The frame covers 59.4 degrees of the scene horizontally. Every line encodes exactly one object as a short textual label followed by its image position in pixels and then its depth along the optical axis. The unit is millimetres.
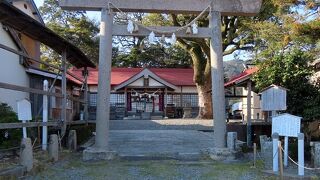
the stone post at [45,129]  7877
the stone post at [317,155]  6880
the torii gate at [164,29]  8124
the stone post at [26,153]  5891
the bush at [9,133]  7142
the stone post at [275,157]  6548
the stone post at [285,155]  7161
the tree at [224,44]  18407
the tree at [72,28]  27829
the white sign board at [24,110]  6863
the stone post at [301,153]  6310
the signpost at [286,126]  6956
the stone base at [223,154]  7989
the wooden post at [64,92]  9080
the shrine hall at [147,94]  24474
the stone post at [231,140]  8134
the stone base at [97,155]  7819
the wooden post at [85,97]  12185
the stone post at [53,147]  7369
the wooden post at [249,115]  11534
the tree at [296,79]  9390
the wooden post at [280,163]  5953
